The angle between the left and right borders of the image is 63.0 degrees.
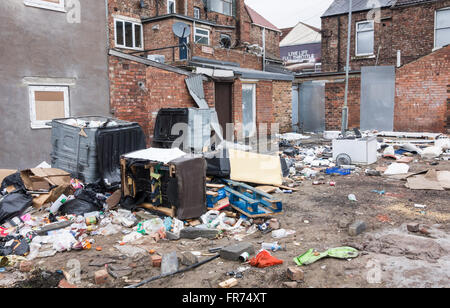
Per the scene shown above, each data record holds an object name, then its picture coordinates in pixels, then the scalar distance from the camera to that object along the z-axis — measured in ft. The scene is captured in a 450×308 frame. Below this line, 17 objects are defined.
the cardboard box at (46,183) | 20.48
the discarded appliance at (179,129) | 33.32
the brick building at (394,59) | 48.85
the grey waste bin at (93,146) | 22.50
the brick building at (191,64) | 33.12
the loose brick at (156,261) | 13.41
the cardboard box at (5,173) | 22.62
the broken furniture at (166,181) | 17.46
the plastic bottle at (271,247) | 14.85
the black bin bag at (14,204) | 18.48
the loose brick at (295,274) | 11.92
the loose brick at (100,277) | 12.25
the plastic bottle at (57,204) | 19.27
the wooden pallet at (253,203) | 18.17
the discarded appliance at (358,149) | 31.78
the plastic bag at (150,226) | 17.07
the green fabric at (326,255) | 13.29
